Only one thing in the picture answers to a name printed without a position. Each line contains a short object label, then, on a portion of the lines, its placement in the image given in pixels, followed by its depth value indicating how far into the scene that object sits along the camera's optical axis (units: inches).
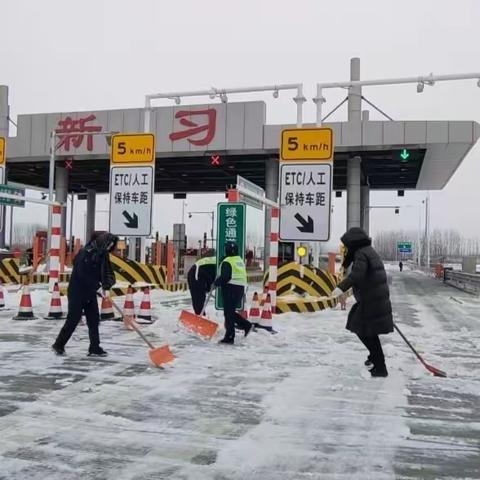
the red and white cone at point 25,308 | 436.8
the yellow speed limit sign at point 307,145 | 430.9
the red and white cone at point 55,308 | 441.4
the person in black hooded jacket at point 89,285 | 300.6
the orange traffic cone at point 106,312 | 451.8
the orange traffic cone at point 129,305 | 414.3
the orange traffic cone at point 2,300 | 505.4
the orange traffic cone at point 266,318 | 394.9
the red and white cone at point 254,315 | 400.5
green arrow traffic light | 859.4
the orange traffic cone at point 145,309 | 431.8
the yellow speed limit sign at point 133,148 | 459.2
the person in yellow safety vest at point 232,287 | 348.2
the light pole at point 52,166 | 610.2
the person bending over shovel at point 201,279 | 444.8
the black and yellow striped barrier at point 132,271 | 713.0
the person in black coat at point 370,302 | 262.2
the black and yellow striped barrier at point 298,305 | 529.0
